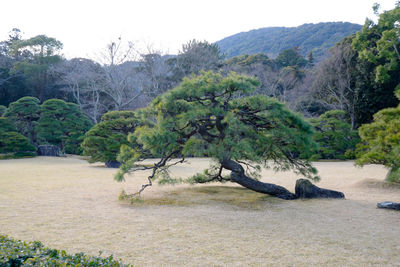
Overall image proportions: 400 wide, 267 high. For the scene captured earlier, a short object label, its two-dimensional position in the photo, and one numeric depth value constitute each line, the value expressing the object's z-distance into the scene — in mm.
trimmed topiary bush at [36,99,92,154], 15477
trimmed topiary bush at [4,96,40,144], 15141
